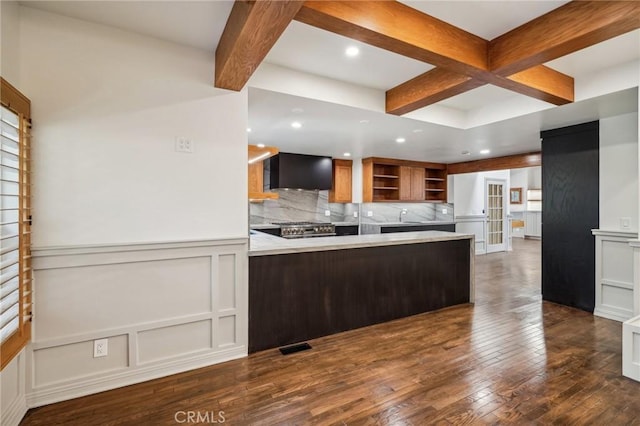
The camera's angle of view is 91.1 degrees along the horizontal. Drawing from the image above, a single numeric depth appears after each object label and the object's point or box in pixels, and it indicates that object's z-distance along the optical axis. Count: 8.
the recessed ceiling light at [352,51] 2.43
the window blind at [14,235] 1.63
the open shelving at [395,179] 6.55
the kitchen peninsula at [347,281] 2.76
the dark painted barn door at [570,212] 3.74
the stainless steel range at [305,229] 5.71
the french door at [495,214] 8.33
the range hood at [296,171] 5.89
